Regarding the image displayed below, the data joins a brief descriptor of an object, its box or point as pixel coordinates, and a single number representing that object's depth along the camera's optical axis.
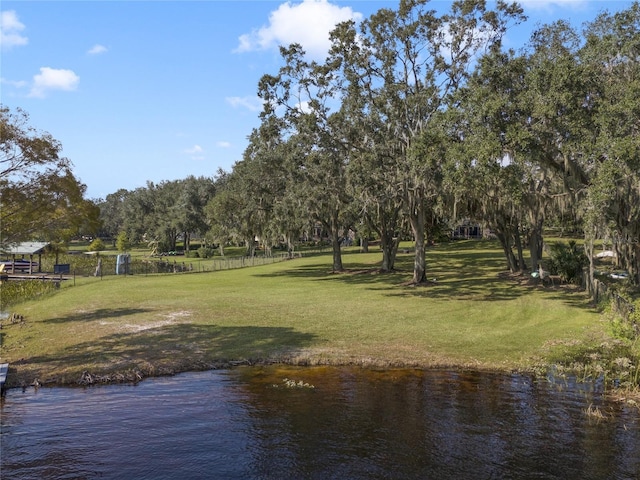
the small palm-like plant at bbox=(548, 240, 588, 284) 29.36
